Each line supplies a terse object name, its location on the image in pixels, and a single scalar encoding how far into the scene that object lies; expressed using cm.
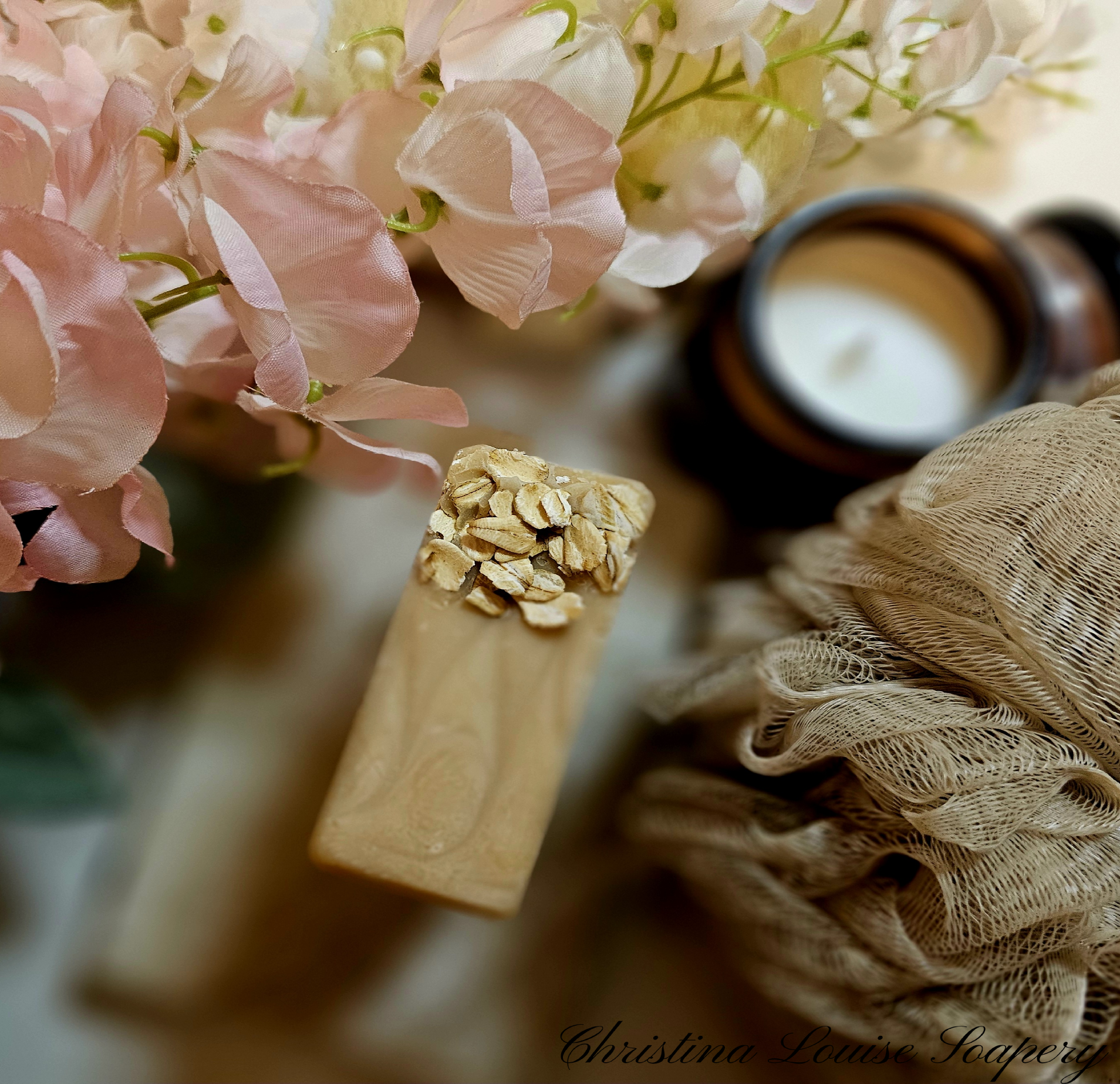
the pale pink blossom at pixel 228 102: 21
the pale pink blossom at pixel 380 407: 23
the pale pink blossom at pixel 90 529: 23
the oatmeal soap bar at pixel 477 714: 26
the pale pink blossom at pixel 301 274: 20
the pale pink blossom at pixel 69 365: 19
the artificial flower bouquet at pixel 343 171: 20
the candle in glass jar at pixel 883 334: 49
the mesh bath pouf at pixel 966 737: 26
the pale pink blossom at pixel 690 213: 26
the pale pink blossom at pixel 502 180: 21
